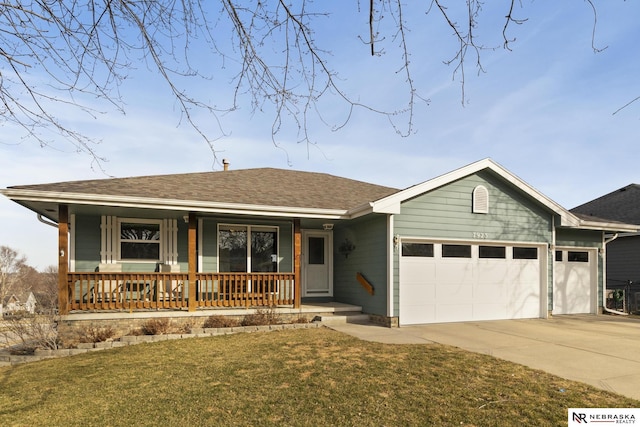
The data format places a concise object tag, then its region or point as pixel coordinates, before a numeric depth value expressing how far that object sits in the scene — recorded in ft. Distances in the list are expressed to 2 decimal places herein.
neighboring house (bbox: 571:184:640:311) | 54.24
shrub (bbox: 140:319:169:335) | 27.63
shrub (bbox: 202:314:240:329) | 29.81
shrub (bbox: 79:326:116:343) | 25.98
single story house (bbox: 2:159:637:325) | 31.42
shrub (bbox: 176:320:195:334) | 28.31
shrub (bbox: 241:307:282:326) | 30.71
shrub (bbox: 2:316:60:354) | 24.80
